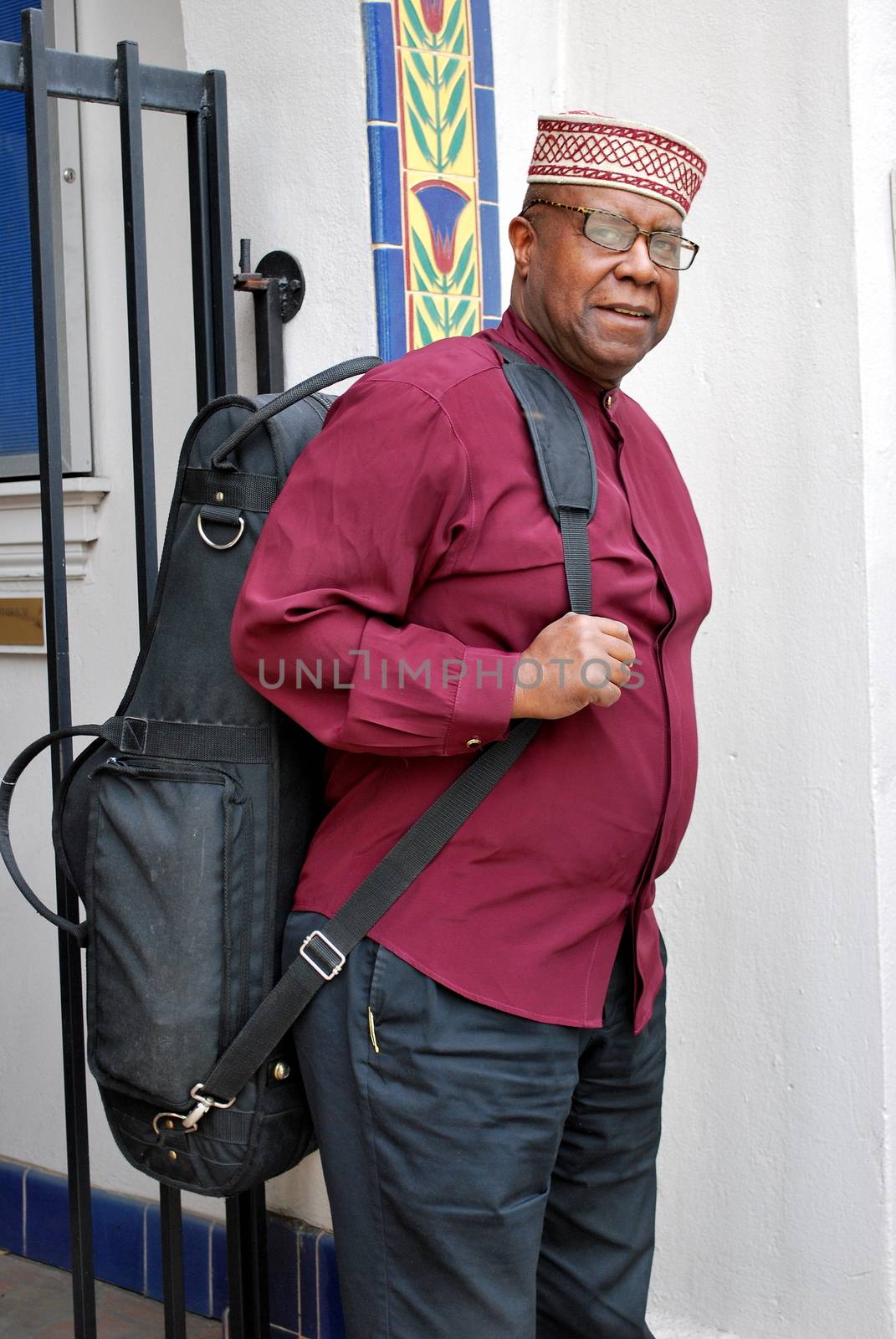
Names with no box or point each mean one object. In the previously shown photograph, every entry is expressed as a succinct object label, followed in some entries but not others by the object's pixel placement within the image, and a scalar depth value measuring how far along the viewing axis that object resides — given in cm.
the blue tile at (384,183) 233
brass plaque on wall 310
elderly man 167
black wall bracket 244
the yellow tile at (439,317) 238
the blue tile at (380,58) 233
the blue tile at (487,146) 248
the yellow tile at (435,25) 237
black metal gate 207
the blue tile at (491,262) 248
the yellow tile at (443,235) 238
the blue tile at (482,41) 248
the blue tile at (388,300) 233
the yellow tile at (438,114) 238
